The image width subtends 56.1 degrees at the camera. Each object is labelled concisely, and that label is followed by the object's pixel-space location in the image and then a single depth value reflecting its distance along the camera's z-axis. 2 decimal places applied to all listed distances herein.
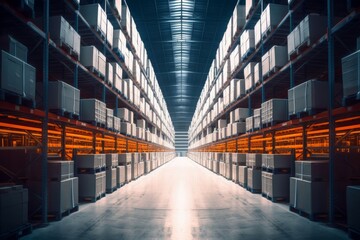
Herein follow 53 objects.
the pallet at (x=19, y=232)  4.48
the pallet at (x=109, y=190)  10.23
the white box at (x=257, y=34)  9.96
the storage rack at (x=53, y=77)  5.51
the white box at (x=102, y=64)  9.15
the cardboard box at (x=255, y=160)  10.12
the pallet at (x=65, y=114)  6.65
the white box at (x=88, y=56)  8.50
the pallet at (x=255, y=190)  10.16
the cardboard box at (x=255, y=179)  10.13
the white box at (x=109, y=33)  10.12
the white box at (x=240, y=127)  12.44
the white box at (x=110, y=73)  10.12
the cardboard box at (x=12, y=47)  4.96
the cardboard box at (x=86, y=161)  8.33
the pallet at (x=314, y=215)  6.09
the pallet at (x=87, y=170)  8.46
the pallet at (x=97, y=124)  8.62
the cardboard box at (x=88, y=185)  8.36
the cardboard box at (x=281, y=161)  8.12
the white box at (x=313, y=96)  6.39
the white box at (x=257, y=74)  9.97
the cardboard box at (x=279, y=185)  8.17
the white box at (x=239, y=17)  12.35
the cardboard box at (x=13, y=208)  4.42
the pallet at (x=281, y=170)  8.23
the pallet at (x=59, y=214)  6.19
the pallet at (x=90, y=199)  8.40
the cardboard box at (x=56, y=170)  6.29
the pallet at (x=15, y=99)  4.55
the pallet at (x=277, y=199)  8.34
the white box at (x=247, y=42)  10.76
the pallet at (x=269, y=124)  8.57
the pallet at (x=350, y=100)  4.95
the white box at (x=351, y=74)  4.78
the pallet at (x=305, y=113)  6.48
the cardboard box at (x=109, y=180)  10.28
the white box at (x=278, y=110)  8.37
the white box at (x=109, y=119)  9.98
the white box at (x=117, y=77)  10.88
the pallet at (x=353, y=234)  4.79
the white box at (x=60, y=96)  6.54
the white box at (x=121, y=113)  12.54
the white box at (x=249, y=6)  10.97
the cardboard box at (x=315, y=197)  6.05
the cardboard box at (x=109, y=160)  10.37
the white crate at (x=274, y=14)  8.97
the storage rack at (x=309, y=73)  5.82
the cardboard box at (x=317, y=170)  6.11
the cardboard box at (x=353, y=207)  4.69
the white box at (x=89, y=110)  8.41
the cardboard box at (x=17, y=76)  4.55
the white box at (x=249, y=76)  10.77
